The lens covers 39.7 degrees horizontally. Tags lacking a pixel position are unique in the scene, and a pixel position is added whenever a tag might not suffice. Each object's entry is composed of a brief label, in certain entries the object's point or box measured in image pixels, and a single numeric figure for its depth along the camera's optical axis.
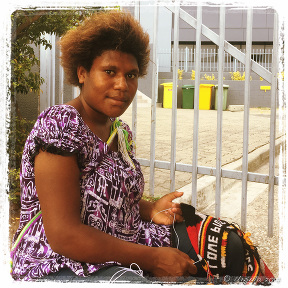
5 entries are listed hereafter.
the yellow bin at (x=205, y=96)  14.91
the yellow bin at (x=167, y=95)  15.06
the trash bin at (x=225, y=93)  15.40
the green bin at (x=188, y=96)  15.31
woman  1.40
